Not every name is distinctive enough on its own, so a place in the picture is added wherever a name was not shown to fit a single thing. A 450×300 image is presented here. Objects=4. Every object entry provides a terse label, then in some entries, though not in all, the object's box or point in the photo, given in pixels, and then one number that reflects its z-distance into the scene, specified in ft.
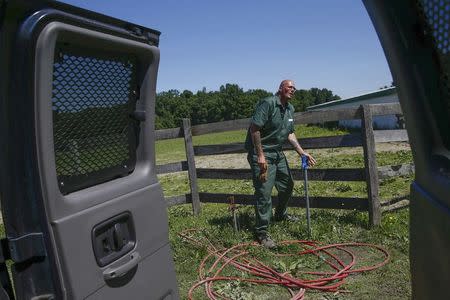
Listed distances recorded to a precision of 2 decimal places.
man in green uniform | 19.40
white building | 92.00
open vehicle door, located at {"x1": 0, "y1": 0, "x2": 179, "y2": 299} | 4.17
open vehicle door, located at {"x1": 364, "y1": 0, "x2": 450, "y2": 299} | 2.97
